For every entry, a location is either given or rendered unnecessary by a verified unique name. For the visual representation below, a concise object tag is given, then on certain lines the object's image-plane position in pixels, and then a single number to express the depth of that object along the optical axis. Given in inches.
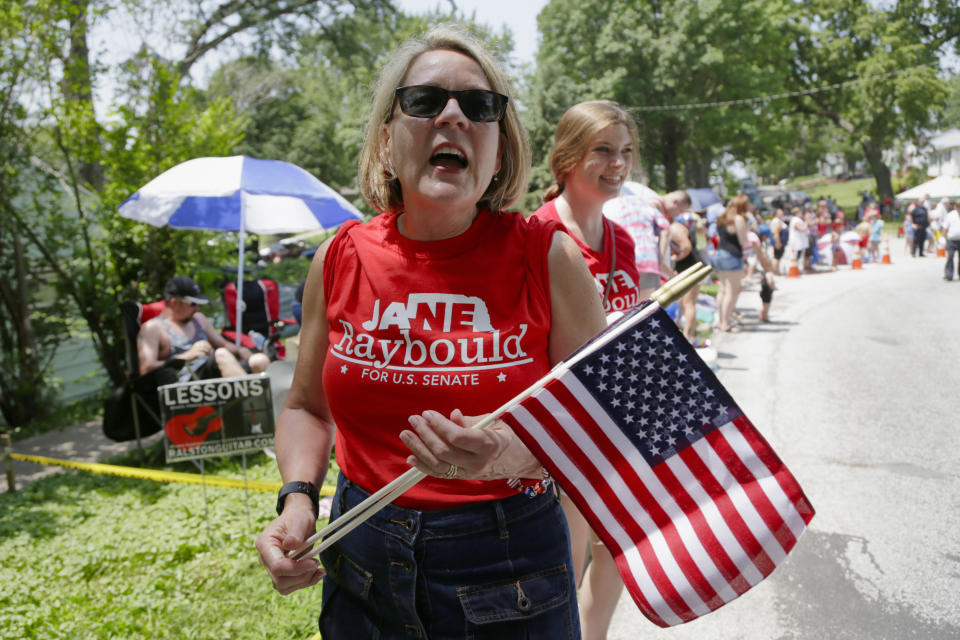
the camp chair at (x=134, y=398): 248.2
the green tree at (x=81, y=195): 300.2
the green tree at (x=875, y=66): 1565.0
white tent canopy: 1186.0
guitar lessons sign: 194.4
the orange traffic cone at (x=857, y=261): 801.6
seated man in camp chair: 250.8
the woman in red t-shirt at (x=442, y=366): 62.0
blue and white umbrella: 265.3
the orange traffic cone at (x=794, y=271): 745.6
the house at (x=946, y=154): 2583.7
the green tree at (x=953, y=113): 4264.3
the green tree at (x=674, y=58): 1350.9
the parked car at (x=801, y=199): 1898.4
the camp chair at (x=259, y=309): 346.6
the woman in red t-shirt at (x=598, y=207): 115.9
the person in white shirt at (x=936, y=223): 914.6
